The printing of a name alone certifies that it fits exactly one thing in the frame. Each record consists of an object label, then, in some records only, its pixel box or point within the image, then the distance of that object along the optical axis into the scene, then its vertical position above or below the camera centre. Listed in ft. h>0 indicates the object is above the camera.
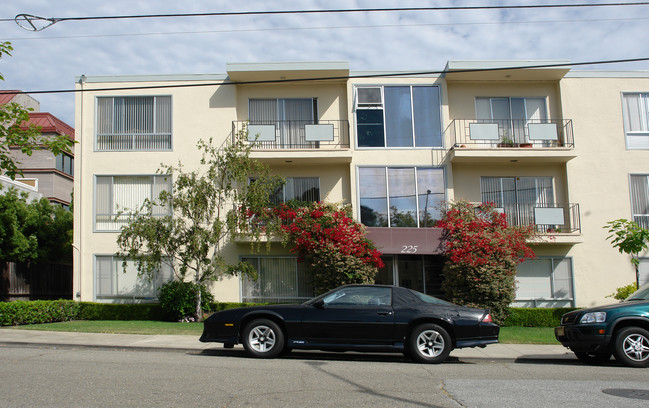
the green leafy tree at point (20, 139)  50.55 +12.09
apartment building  64.54 +12.35
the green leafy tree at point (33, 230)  68.69 +5.35
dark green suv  32.60 -4.39
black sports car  32.73 -3.75
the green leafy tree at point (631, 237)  55.47 +1.75
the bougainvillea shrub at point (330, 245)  57.77 +1.93
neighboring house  99.30 +18.03
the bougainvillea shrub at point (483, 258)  57.11 +0.12
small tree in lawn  56.39 +4.76
